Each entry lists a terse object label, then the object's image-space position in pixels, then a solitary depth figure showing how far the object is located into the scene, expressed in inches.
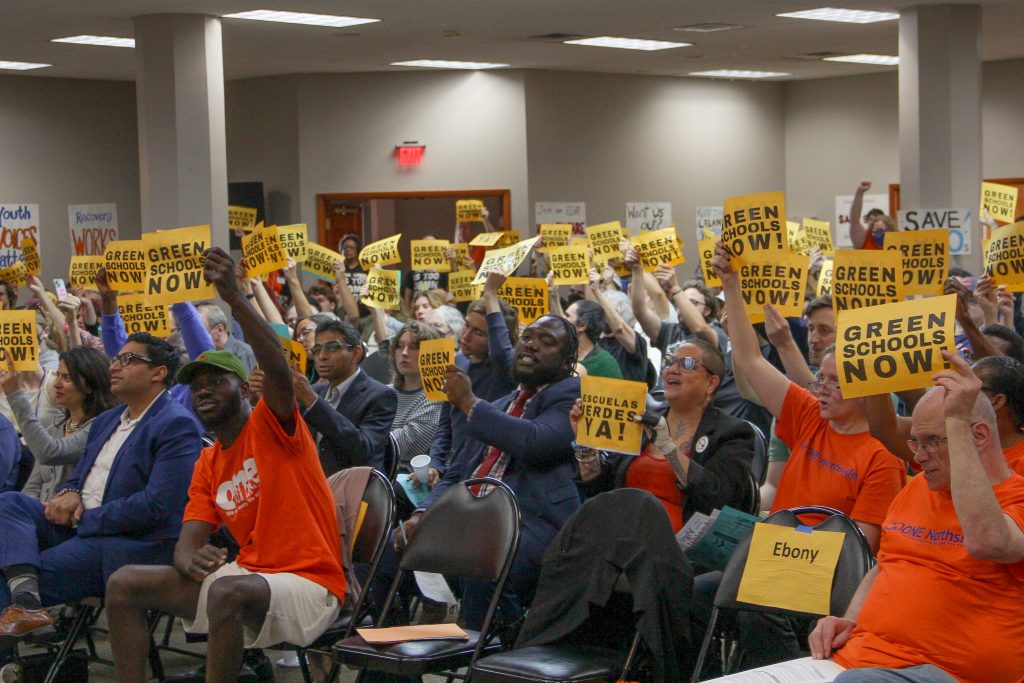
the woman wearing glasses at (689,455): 186.9
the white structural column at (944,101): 453.7
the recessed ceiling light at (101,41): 503.2
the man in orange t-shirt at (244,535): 179.8
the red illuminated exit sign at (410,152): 617.6
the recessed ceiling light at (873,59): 625.3
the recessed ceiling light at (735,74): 666.8
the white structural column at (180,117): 443.8
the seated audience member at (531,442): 199.2
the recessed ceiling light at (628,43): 539.8
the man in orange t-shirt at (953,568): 132.8
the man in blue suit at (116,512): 209.3
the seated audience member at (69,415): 236.8
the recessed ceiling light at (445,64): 588.7
